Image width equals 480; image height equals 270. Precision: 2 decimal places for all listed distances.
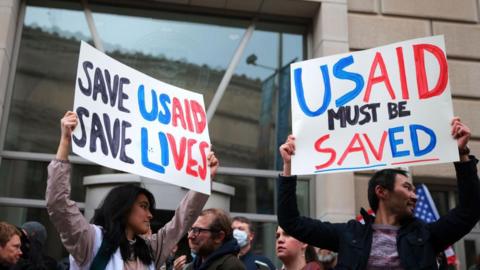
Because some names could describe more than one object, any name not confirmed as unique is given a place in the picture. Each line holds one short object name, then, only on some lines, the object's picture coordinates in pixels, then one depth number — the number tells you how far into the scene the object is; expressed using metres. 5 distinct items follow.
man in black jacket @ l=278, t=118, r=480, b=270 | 3.22
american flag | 6.32
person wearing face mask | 5.08
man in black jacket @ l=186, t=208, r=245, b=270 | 3.76
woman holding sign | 3.04
